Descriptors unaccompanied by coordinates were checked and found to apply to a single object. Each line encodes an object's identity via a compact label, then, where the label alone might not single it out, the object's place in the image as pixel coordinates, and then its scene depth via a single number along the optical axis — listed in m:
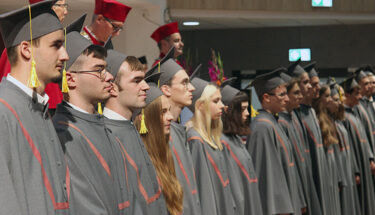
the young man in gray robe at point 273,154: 6.24
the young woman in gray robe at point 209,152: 4.99
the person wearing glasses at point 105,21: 5.16
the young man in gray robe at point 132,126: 3.67
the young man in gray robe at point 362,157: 8.95
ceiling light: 12.39
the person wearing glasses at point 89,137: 3.13
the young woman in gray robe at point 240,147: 5.71
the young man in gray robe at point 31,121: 2.59
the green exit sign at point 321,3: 11.60
